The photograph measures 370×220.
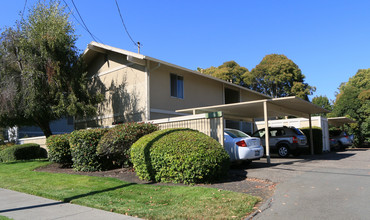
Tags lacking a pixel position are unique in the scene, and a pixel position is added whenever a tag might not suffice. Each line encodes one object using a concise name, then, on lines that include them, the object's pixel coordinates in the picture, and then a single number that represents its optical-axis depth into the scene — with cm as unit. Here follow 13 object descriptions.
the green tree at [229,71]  3925
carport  1213
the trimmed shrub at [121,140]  1031
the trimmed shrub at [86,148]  1119
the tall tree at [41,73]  1445
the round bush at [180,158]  766
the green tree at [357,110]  2569
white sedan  1010
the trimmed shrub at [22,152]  1844
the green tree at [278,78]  3775
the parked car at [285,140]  1478
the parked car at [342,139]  2156
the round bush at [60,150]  1250
